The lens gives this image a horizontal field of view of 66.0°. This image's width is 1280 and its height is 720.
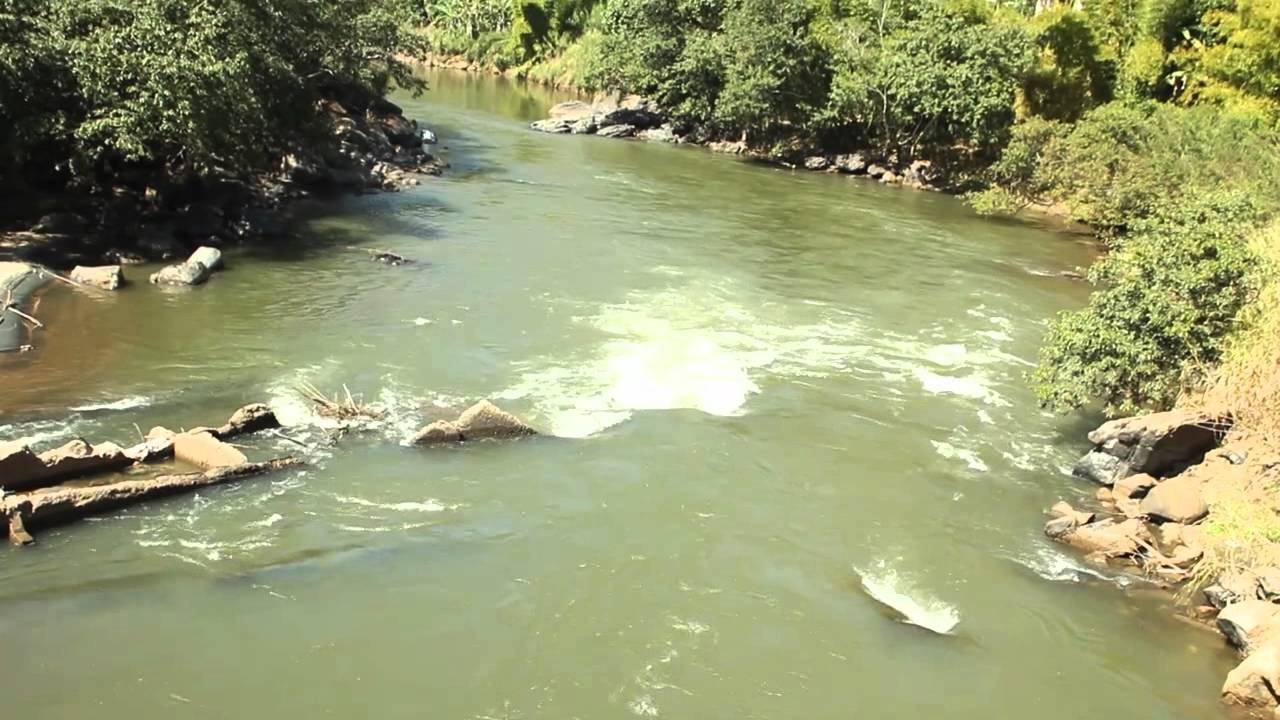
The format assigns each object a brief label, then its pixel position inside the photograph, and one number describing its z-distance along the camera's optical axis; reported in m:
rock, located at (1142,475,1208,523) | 13.98
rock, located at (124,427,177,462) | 13.36
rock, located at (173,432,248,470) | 13.40
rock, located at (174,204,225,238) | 25.45
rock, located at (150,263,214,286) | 22.05
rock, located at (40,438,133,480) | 12.52
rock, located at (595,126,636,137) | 54.66
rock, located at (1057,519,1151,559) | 13.40
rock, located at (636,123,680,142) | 54.78
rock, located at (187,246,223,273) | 22.95
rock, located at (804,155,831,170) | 49.09
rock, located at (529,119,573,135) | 54.88
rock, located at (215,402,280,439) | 14.46
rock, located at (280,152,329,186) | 33.69
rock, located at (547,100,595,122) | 57.38
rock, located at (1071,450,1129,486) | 15.59
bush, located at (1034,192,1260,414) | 15.79
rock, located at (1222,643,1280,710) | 10.12
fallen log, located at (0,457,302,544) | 11.59
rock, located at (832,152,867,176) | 48.44
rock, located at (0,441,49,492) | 12.06
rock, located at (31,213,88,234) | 23.30
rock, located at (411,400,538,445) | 15.02
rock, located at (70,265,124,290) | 21.14
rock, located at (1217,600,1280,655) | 10.98
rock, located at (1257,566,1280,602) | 11.41
